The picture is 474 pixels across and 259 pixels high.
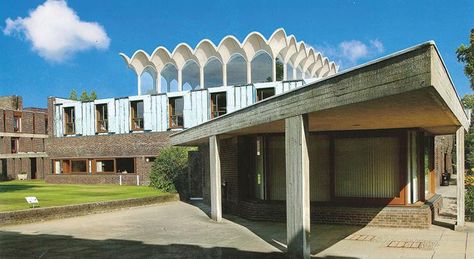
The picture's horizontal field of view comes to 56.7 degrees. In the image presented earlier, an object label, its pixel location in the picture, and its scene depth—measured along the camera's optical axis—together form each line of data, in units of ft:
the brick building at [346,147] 23.26
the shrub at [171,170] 86.33
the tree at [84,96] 260.91
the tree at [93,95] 270.63
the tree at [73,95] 268.82
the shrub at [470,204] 48.38
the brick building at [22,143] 156.87
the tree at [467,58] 108.09
